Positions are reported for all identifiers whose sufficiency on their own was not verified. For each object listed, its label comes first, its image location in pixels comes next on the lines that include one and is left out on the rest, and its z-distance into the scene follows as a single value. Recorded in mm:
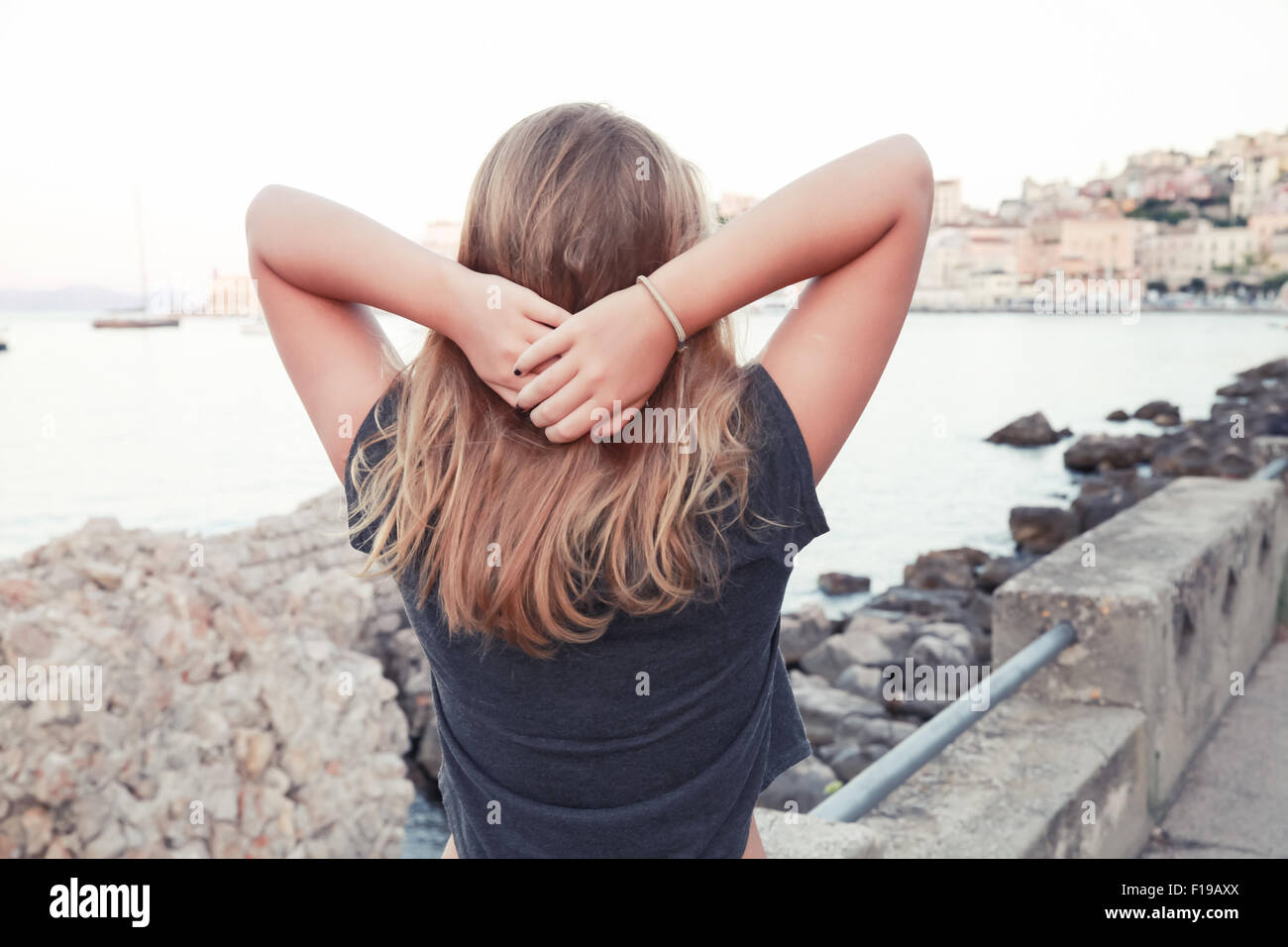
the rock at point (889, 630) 9250
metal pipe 1816
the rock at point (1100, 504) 13039
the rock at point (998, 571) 12234
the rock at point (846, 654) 9117
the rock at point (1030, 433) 28734
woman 981
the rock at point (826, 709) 7680
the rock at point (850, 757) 6703
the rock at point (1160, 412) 29594
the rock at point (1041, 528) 14664
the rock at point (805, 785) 6238
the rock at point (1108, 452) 22297
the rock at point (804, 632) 10164
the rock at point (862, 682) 8375
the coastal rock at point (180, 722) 4191
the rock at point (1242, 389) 30088
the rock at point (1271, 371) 31400
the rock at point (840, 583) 14516
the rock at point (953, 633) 9031
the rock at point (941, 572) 12820
